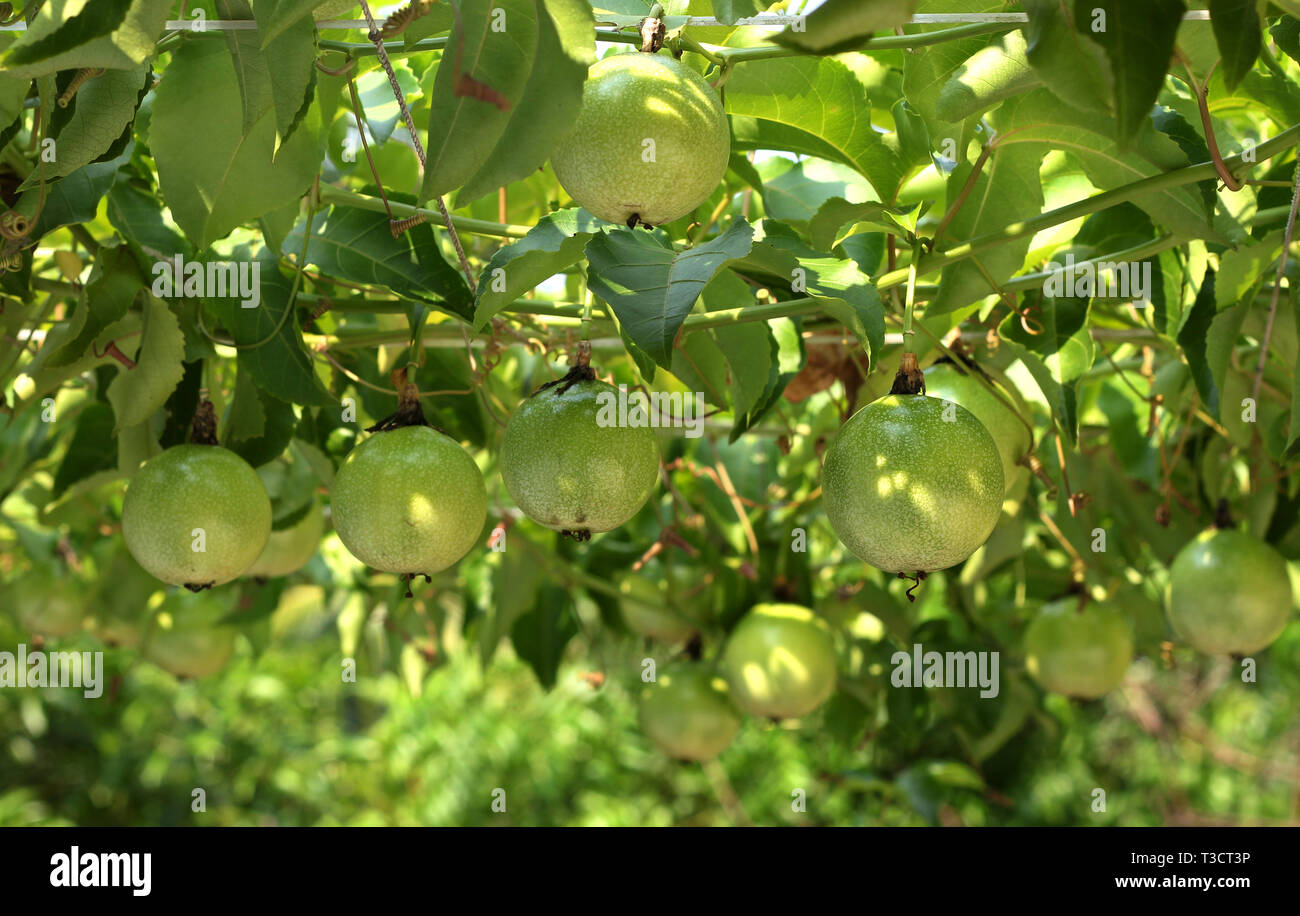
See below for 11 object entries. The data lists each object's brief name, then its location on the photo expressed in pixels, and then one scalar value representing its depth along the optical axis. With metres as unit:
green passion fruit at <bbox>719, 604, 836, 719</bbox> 1.91
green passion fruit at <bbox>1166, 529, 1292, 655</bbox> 1.75
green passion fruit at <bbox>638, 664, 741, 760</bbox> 2.10
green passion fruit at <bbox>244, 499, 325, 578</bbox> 1.84
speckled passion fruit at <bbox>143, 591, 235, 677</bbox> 2.31
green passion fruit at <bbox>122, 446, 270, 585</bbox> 1.24
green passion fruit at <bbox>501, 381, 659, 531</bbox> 1.08
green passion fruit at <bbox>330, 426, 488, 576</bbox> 1.13
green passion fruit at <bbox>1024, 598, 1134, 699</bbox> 2.01
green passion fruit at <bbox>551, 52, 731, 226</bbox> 0.87
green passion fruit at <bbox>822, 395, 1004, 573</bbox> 0.95
